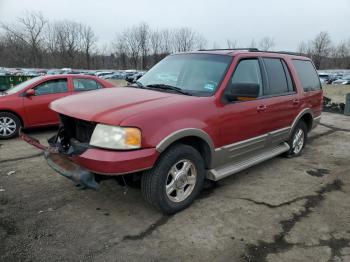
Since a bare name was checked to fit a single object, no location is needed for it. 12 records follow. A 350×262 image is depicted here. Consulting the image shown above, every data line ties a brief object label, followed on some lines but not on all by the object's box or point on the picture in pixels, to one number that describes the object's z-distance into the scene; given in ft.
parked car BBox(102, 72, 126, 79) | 178.92
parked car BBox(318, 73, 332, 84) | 157.78
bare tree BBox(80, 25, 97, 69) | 281.95
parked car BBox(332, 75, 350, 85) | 138.55
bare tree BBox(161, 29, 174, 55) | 302.29
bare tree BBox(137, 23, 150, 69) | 302.66
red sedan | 24.21
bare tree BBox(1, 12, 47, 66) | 236.98
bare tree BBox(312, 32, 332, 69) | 328.29
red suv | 10.62
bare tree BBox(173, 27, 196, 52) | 302.58
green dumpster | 39.07
